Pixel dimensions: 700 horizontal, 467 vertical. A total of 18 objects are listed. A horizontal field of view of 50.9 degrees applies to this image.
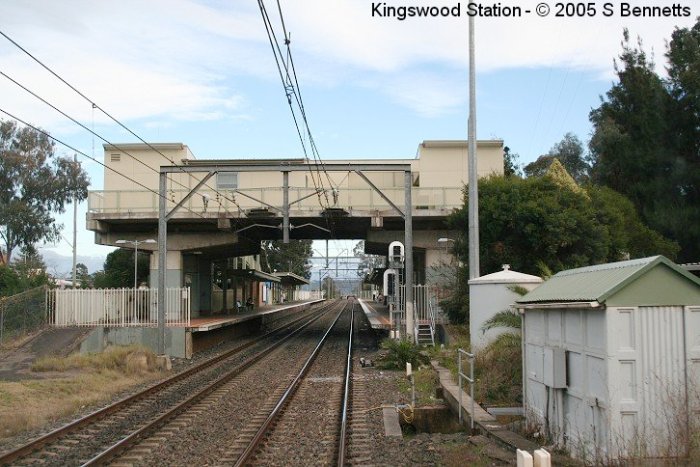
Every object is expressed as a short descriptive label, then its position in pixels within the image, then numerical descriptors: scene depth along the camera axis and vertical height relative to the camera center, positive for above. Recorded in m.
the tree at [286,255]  98.36 +2.76
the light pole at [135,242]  30.42 +1.46
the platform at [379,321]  27.97 -1.99
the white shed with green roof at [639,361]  7.10 -0.89
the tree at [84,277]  49.40 +0.01
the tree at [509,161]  54.48 +9.13
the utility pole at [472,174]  19.03 +2.59
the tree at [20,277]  36.75 +0.03
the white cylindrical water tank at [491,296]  16.45 -0.53
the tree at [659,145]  32.91 +5.94
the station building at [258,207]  29.78 +2.81
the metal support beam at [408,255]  24.66 +0.64
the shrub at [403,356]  20.24 -2.27
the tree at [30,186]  53.44 +6.83
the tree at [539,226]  24.00 +1.55
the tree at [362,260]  87.86 +1.74
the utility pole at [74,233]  46.17 +2.88
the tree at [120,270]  51.69 +0.45
